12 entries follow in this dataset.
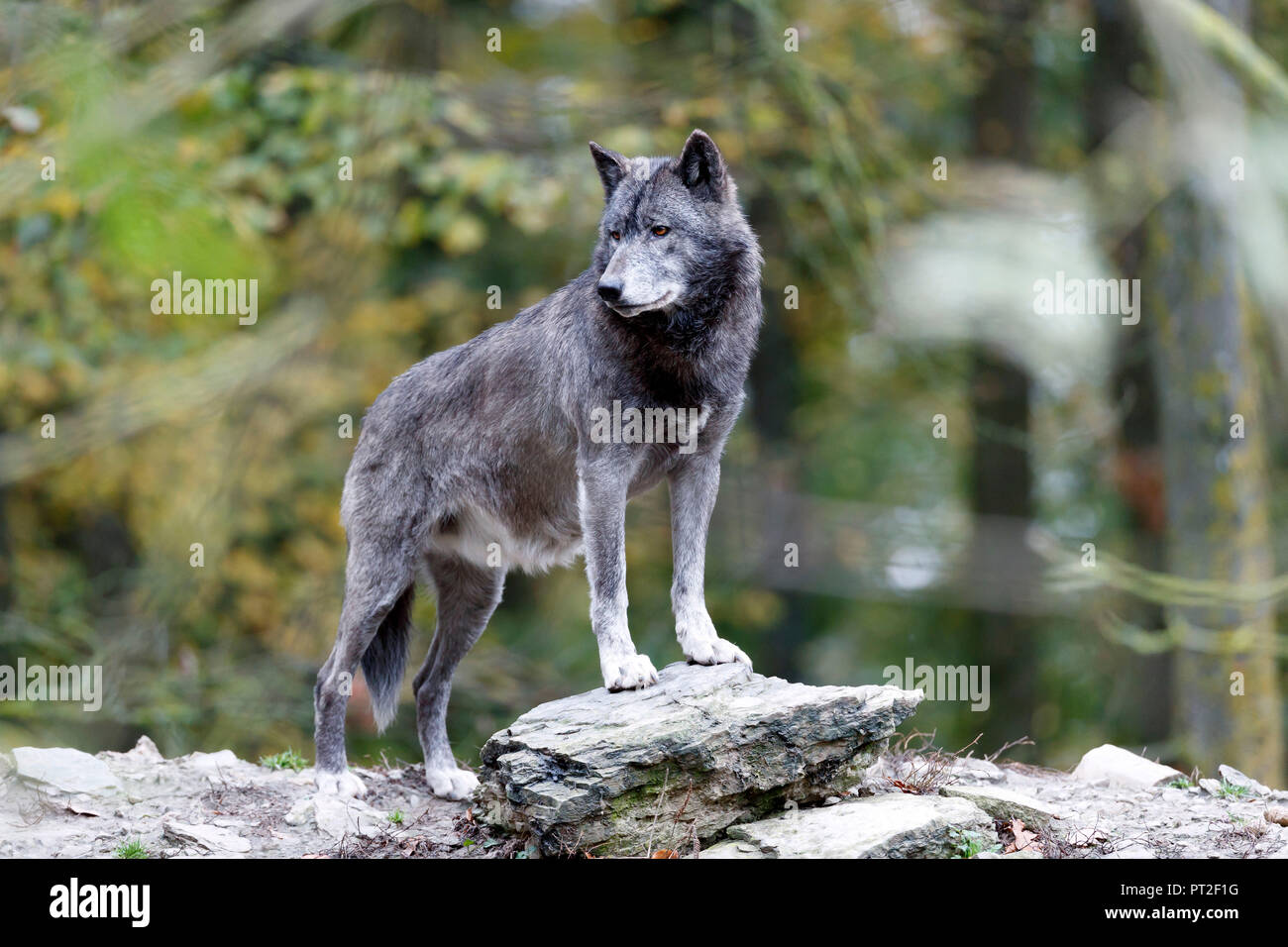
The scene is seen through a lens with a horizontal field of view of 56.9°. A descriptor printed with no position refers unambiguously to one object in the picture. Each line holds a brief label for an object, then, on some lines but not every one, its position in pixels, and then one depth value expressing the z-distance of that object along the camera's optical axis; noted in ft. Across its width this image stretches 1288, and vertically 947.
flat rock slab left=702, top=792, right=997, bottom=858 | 15.37
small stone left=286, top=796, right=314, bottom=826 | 19.11
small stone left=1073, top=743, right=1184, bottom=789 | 20.77
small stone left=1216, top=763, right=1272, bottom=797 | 20.27
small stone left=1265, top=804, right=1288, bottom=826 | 18.00
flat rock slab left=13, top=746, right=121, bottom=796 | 20.06
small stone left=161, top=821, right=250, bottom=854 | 17.87
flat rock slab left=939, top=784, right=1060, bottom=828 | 17.28
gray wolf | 18.08
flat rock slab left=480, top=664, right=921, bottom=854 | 15.89
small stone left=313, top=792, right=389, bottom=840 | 18.69
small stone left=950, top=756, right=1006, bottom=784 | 20.71
